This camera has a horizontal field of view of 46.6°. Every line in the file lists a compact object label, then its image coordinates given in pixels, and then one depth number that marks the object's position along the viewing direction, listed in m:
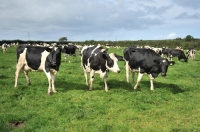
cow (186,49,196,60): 39.03
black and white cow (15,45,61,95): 11.96
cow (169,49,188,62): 35.12
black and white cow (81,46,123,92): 12.52
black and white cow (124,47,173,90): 13.29
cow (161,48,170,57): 40.56
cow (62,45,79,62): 28.52
